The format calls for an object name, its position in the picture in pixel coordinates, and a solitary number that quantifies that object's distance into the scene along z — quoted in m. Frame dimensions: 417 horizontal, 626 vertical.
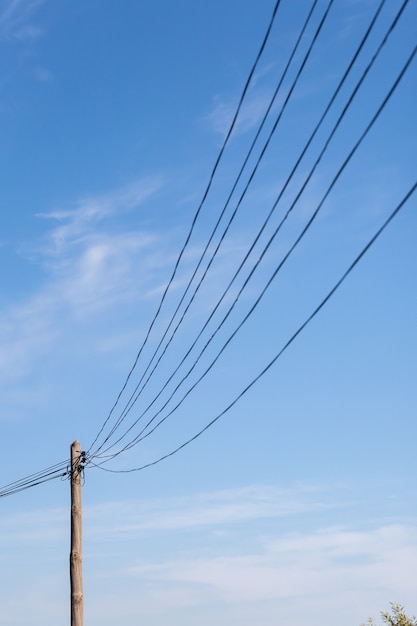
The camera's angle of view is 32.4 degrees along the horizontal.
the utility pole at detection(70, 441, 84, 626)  15.57
